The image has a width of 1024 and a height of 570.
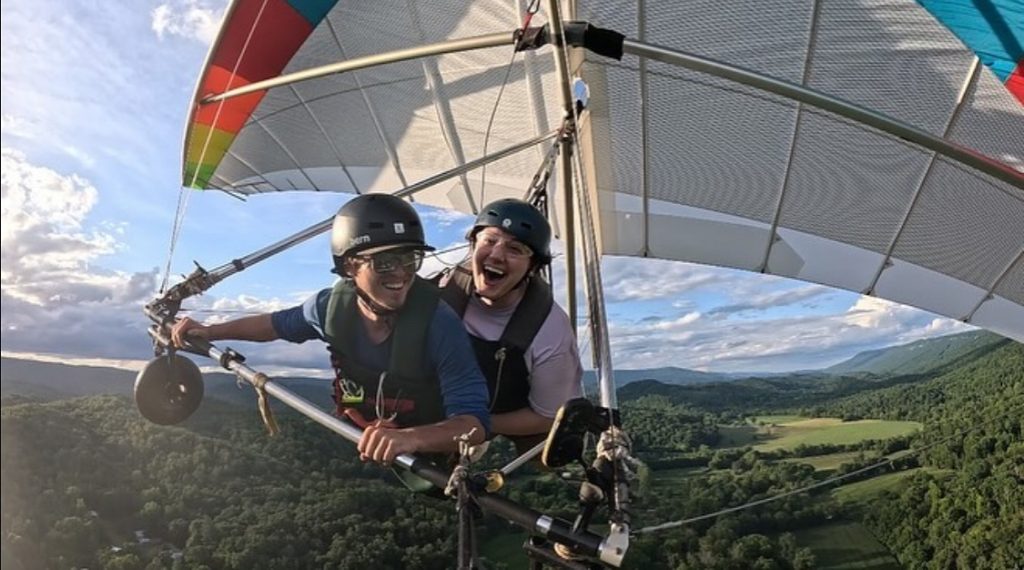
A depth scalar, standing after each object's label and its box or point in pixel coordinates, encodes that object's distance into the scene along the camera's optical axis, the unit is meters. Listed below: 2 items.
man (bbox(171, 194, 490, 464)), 2.05
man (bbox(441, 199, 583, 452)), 2.36
